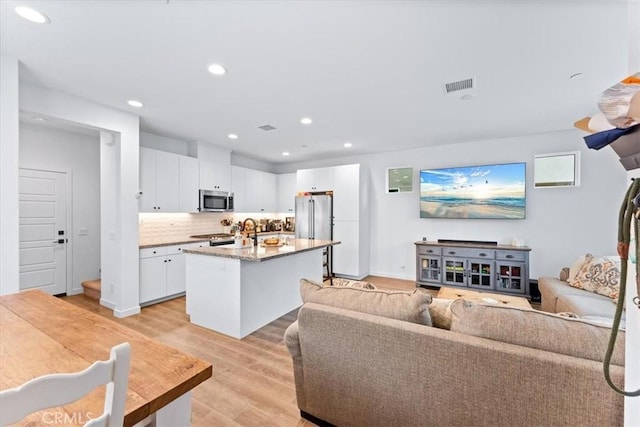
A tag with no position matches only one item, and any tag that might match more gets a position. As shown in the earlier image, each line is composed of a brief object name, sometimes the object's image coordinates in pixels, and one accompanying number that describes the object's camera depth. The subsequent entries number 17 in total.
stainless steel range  4.59
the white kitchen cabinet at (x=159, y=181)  3.94
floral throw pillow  2.63
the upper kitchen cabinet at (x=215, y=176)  4.86
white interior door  3.96
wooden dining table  0.73
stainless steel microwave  4.83
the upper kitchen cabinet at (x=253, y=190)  5.59
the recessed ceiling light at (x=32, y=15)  1.72
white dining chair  0.48
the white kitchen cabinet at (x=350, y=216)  5.32
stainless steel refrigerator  5.57
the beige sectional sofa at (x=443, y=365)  1.06
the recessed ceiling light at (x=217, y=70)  2.36
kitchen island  2.89
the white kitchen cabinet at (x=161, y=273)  3.77
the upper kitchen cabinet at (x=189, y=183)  4.50
